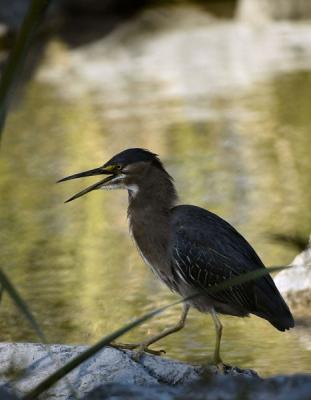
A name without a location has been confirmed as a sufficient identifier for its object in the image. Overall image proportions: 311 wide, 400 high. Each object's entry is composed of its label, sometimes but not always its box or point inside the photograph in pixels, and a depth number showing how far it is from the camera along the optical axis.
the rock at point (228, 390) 6.59
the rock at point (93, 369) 10.39
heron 11.02
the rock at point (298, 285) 14.08
